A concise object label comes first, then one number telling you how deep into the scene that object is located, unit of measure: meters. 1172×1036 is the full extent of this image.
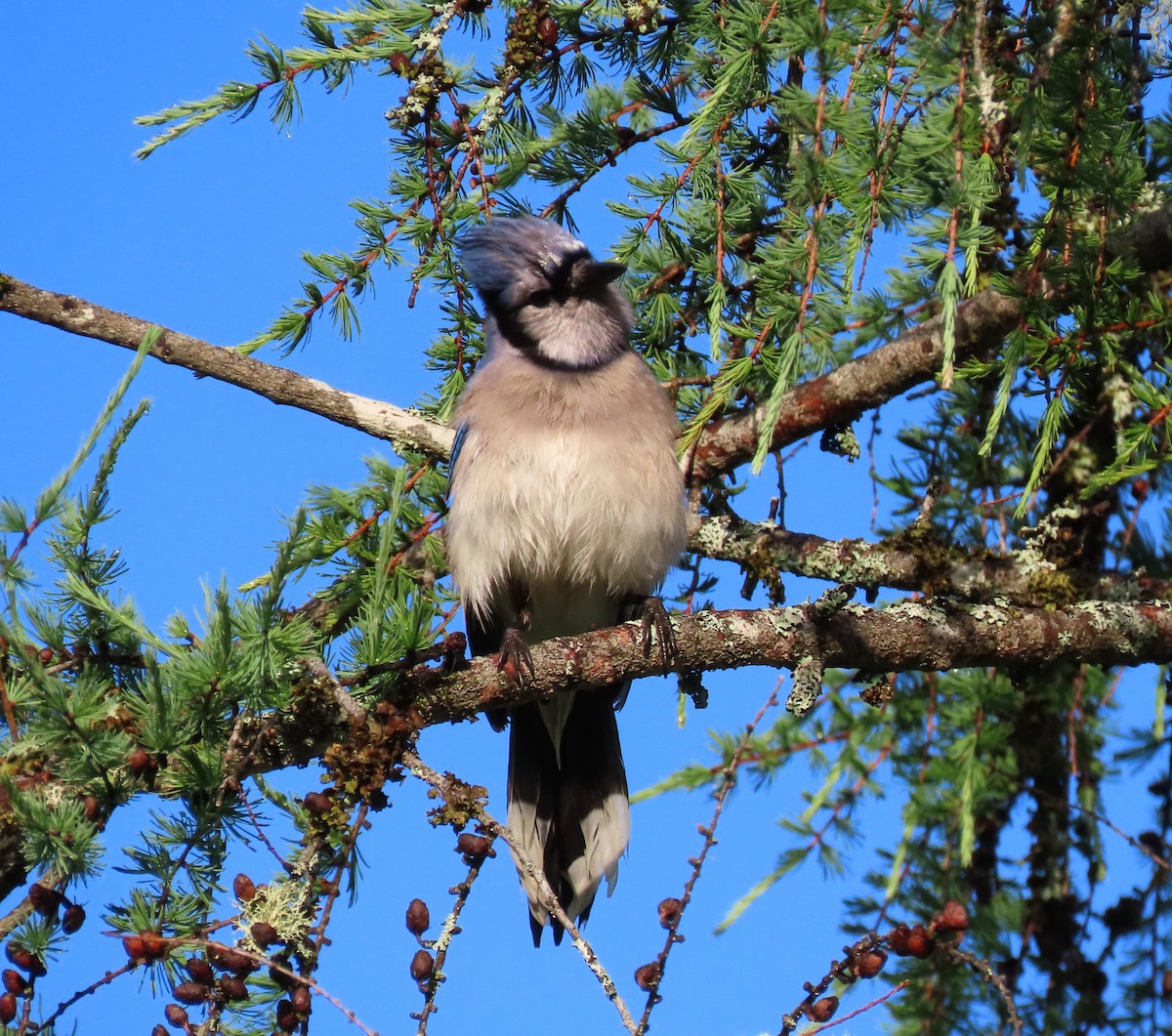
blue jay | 7.08
